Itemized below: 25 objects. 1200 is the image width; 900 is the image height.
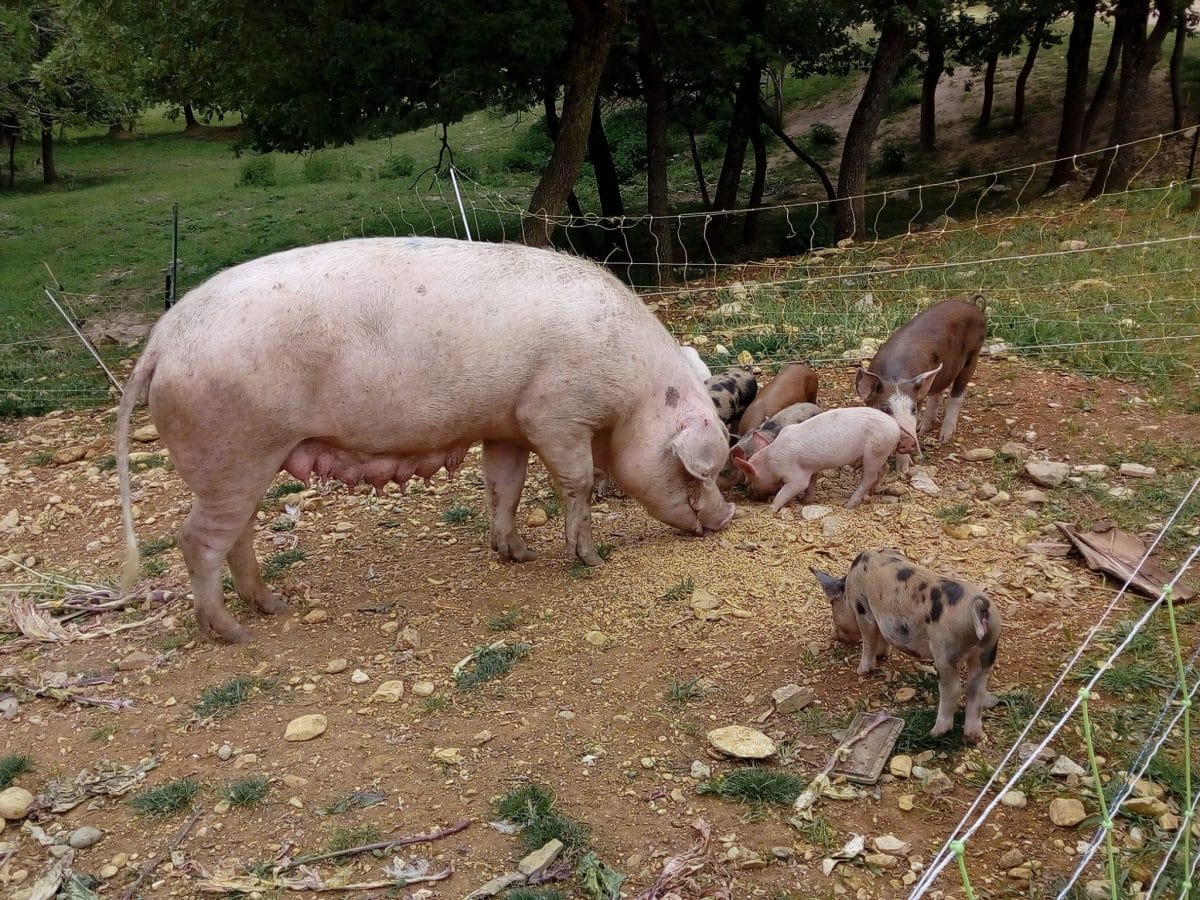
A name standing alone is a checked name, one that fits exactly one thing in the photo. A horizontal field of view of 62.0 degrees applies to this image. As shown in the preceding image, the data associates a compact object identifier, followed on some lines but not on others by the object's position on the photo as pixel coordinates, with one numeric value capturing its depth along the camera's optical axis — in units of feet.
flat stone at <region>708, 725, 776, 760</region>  12.93
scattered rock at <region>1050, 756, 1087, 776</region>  12.09
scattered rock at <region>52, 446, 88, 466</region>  27.17
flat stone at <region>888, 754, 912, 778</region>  12.43
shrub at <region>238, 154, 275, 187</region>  81.56
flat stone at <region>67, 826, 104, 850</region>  12.64
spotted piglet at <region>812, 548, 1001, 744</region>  12.07
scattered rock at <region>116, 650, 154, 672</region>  16.84
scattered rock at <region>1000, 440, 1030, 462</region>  21.38
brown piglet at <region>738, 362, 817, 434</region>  22.86
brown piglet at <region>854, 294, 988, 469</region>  20.95
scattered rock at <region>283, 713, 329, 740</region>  14.34
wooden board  12.37
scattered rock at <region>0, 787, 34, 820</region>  13.23
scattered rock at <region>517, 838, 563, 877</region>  11.37
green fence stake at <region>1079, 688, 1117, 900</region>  8.26
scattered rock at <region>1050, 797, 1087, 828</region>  11.41
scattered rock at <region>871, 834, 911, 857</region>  11.28
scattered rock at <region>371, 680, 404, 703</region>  15.28
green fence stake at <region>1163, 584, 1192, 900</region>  10.00
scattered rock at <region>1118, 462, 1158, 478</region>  19.88
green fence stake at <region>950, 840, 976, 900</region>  7.56
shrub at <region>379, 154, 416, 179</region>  80.94
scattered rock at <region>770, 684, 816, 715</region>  13.88
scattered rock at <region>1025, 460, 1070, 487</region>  20.02
